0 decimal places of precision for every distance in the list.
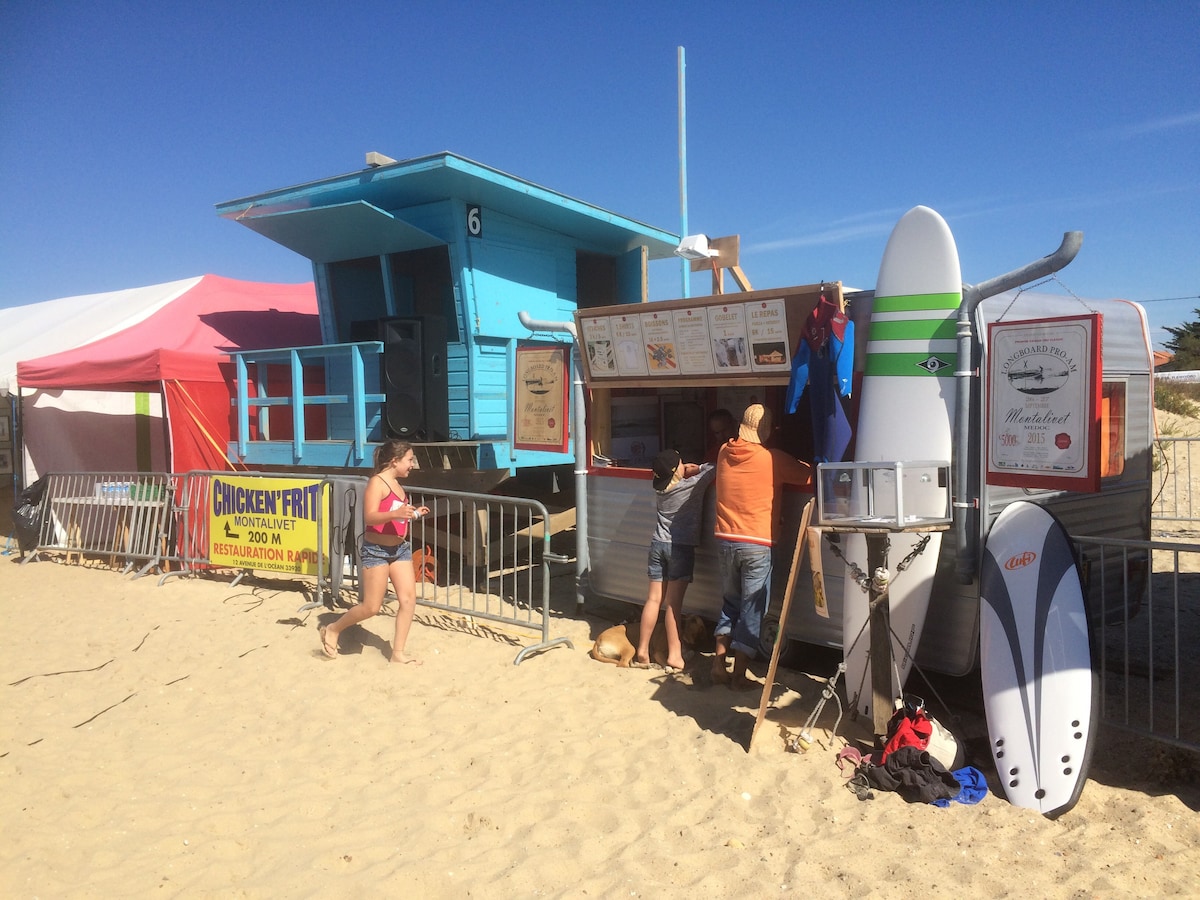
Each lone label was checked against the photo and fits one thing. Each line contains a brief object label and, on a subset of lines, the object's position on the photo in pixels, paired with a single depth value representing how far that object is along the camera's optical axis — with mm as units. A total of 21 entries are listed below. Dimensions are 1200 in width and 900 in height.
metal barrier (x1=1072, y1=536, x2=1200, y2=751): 4254
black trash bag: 10641
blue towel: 3789
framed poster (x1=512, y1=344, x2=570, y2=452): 7168
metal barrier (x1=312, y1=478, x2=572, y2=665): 6613
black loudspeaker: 8719
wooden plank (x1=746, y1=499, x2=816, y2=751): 4379
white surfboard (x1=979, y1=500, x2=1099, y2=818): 3699
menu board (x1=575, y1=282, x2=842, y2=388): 5422
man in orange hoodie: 5289
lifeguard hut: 8617
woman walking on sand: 5879
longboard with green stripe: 4508
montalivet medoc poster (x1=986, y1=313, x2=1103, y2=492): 3916
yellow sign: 7680
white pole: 9945
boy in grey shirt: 5973
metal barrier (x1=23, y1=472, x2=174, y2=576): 9219
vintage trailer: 4574
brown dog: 6086
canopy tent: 10805
